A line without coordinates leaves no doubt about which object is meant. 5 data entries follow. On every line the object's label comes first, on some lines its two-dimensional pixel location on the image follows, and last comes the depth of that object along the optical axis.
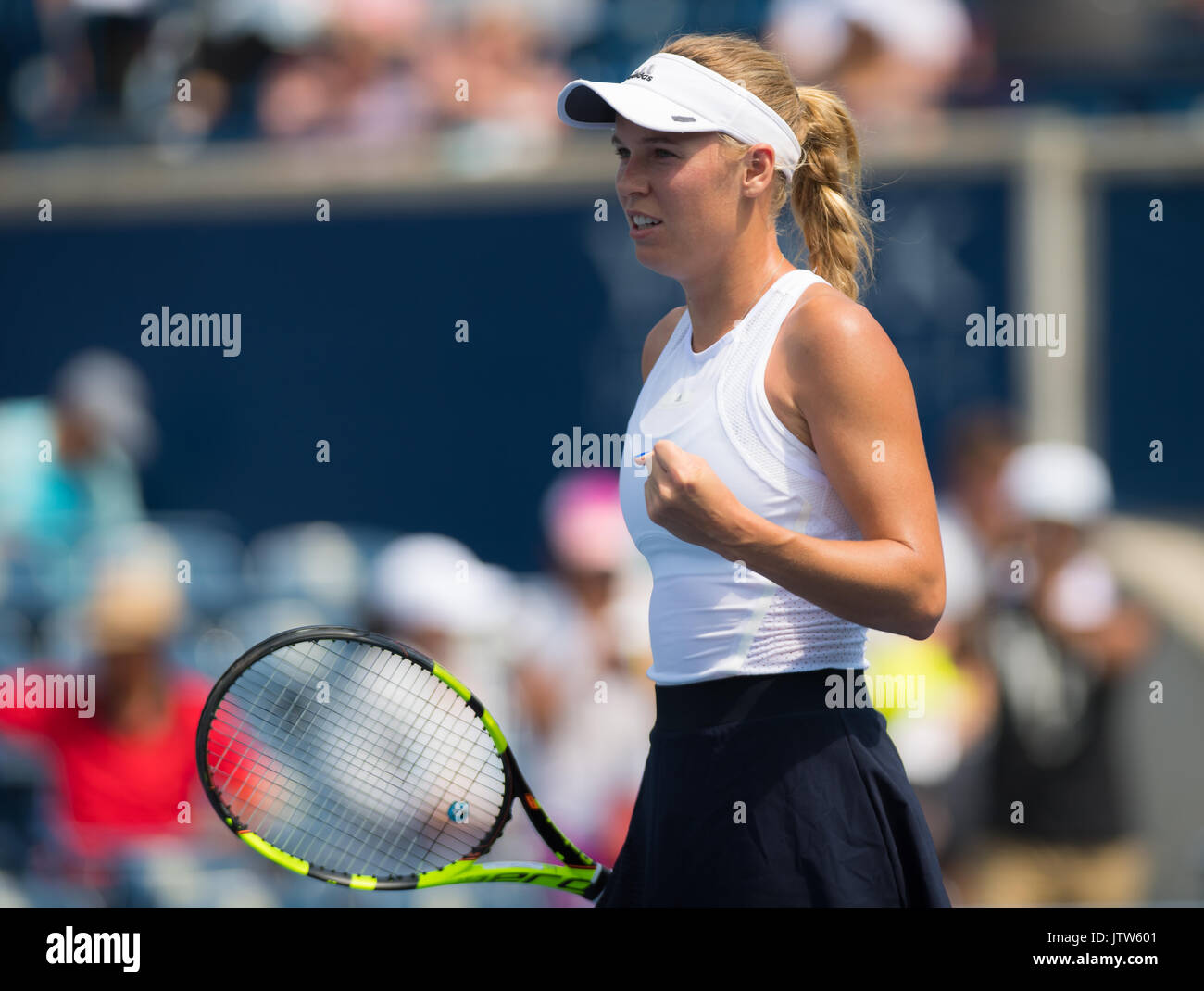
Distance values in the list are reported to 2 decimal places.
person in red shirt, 7.84
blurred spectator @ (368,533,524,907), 8.23
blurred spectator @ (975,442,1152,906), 8.05
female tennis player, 3.51
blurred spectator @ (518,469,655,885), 7.77
